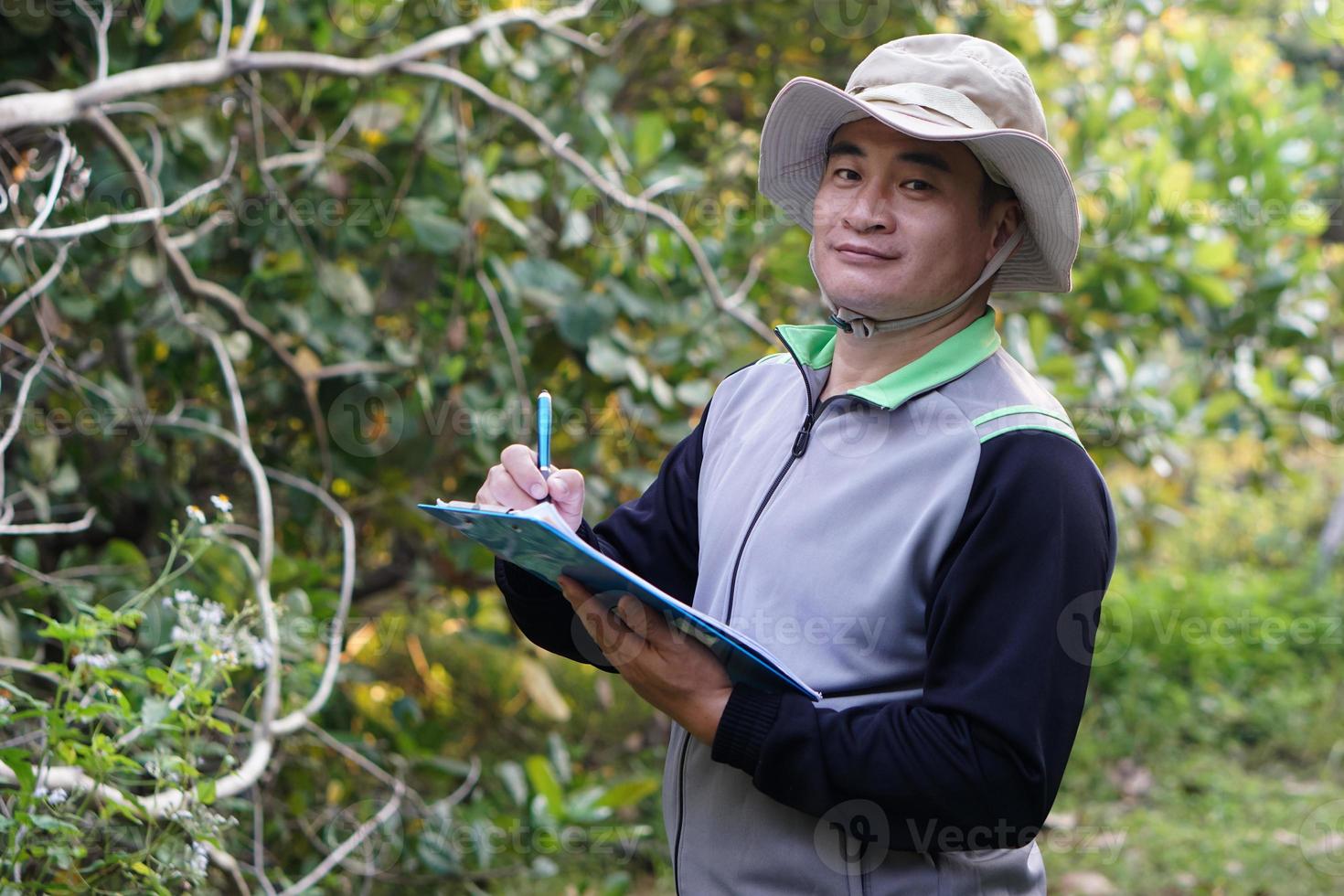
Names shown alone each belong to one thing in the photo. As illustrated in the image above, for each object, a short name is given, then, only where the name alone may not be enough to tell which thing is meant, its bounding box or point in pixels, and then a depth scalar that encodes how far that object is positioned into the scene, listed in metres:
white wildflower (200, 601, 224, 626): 3.45
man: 2.47
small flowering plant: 3.04
